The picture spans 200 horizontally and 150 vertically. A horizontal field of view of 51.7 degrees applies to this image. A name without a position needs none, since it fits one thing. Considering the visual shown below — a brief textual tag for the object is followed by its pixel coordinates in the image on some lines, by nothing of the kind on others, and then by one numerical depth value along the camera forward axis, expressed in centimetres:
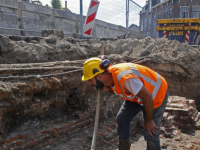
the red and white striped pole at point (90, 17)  543
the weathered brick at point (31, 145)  271
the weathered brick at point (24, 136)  270
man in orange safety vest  211
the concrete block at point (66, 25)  926
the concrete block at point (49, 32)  580
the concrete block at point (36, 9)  776
